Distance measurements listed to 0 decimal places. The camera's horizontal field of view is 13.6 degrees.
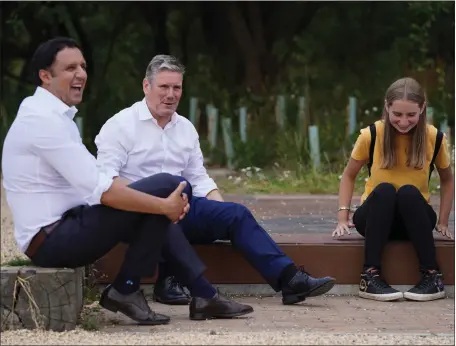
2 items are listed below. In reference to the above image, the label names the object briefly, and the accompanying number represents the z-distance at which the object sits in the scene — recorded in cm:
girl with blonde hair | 926
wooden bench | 938
